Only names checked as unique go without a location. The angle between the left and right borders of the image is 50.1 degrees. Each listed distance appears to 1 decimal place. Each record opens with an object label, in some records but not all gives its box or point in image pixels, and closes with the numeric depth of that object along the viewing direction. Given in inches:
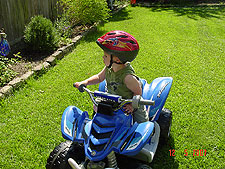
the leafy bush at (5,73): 168.7
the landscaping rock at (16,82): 166.7
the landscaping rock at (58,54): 214.3
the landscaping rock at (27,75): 177.2
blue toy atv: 85.9
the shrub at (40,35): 219.0
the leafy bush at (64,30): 243.2
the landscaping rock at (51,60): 204.3
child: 92.0
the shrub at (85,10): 288.4
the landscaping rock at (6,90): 158.1
